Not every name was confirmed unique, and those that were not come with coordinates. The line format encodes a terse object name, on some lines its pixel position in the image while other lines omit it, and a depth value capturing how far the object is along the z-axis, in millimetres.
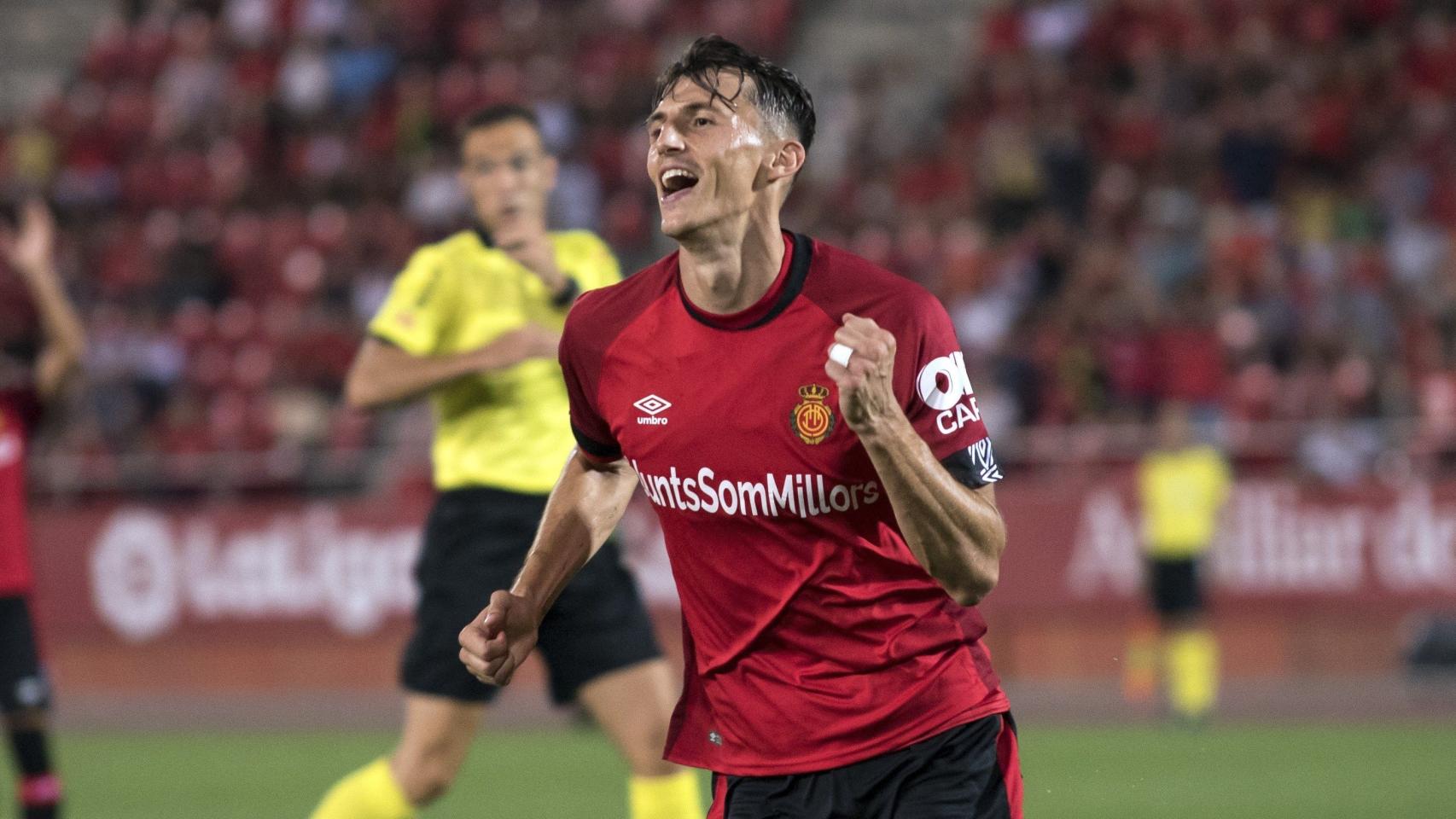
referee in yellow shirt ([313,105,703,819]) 13016
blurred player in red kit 16500
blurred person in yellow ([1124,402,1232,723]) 31406
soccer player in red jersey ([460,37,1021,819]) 8375
